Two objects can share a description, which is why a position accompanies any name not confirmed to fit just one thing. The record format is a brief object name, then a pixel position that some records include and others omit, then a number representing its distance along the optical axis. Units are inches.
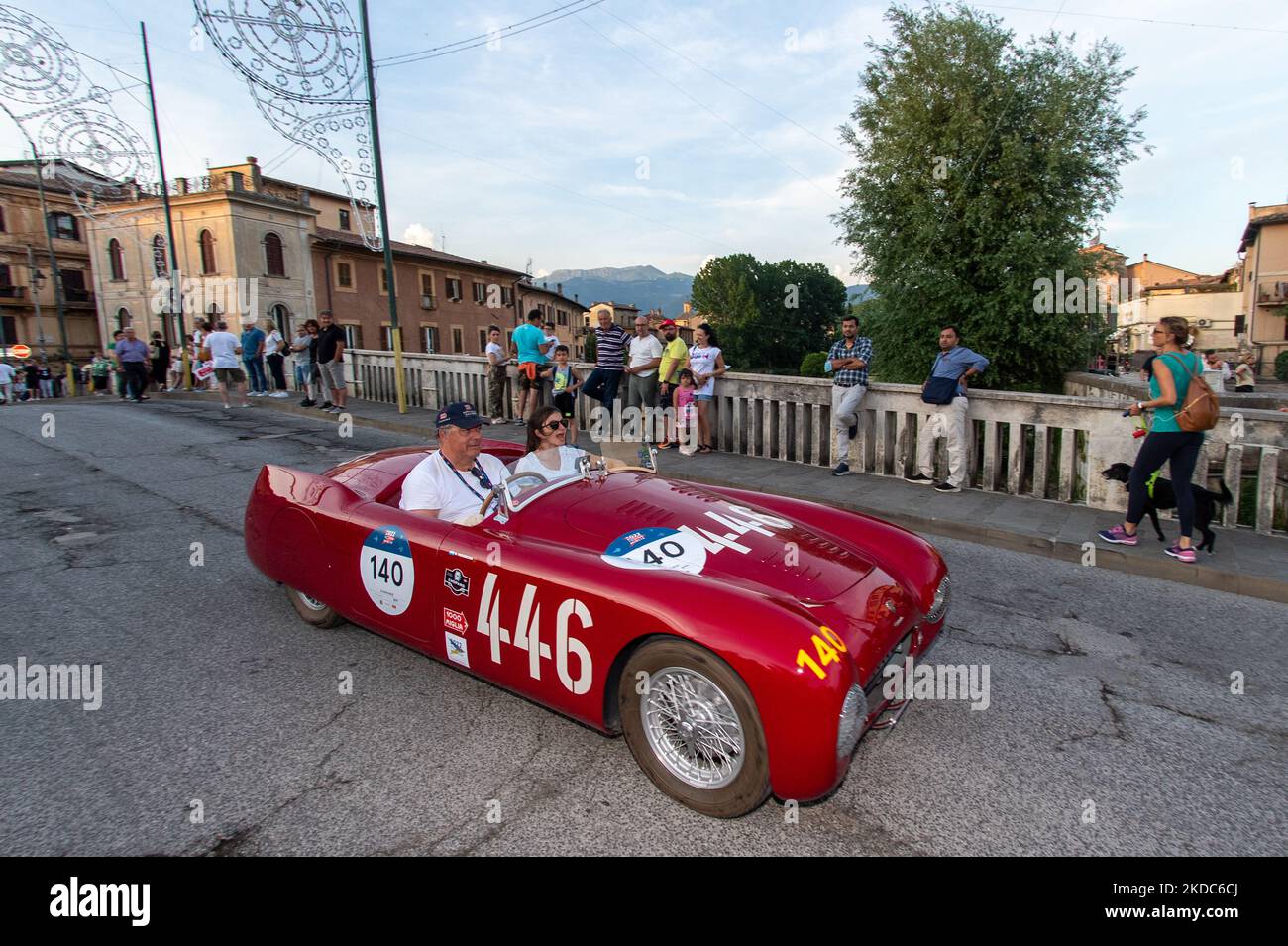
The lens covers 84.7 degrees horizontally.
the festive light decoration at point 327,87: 382.9
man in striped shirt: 412.8
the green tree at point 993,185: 653.3
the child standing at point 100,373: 922.1
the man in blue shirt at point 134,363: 637.3
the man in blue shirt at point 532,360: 447.2
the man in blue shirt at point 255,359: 640.4
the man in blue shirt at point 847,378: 327.0
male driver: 143.5
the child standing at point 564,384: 440.5
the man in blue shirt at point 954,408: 296.8
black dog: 211.8
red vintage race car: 94.3
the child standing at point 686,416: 393.4
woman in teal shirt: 205.9
